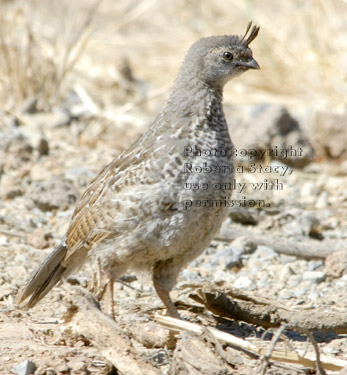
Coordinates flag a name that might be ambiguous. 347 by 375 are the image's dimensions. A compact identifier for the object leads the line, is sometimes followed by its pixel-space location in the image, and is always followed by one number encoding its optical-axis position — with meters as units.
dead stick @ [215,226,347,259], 11.18
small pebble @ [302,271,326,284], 10.56
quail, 8.34
